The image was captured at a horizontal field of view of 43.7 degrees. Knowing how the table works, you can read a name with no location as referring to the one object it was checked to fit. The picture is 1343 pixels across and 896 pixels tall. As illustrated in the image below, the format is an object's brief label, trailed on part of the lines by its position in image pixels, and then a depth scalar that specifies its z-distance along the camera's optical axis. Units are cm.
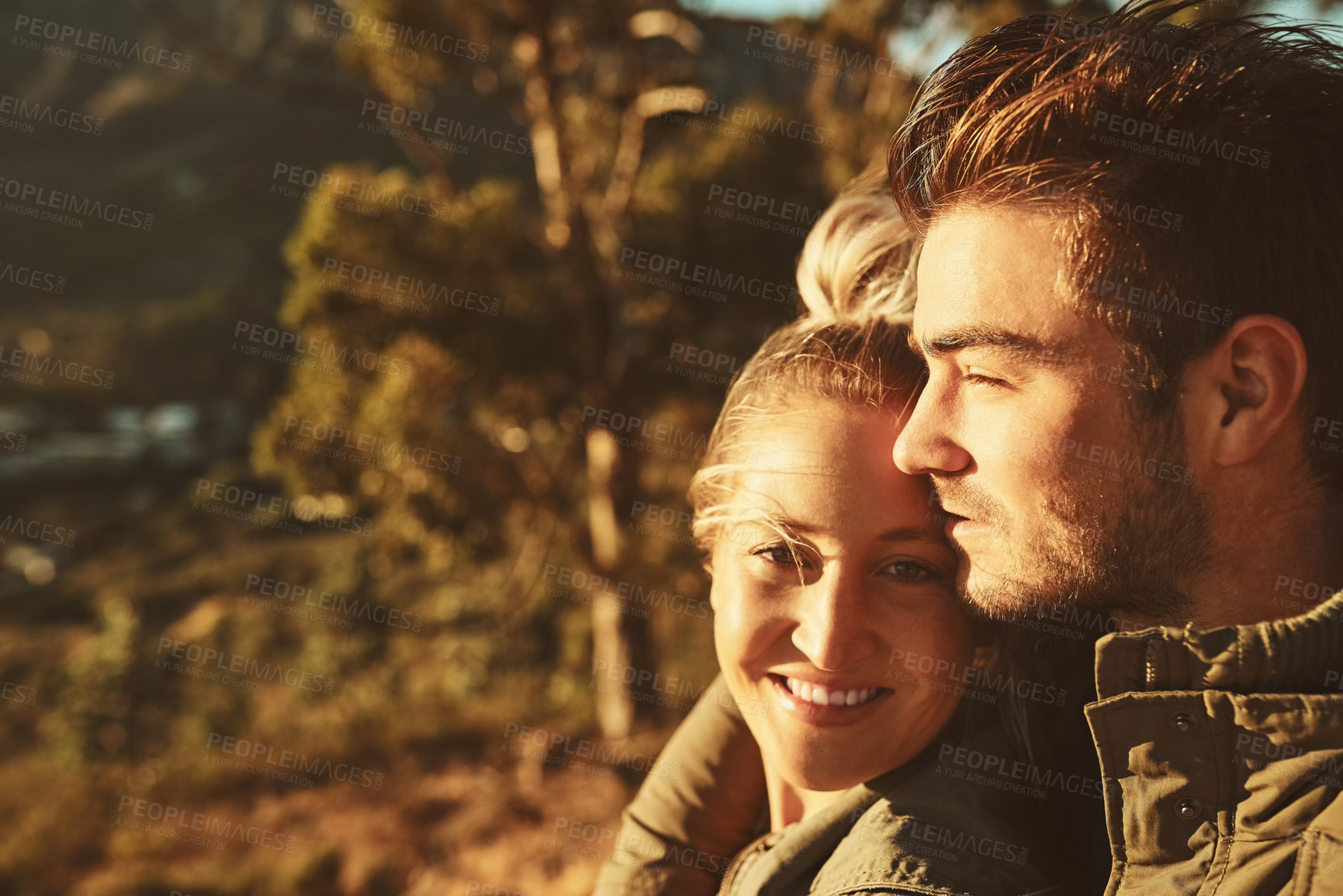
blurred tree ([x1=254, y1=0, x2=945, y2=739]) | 471
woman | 76
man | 75
